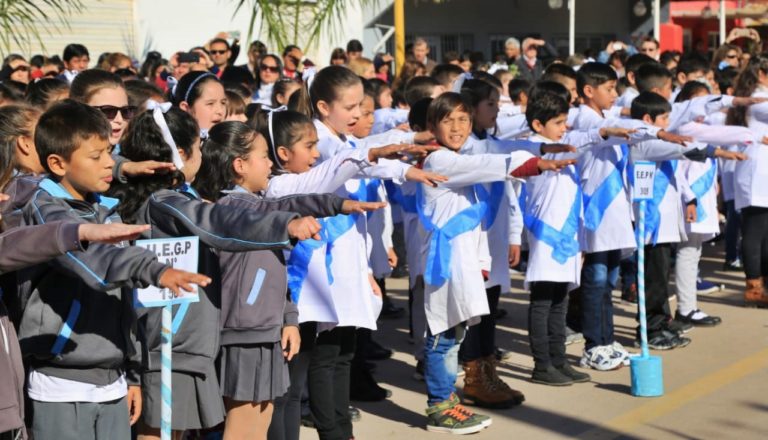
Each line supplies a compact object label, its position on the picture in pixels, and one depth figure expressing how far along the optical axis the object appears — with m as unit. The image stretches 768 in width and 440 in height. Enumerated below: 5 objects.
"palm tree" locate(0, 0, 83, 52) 8.85
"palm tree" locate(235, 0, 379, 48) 11.55
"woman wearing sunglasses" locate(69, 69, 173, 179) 5.46
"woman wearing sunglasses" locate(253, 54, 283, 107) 10.97
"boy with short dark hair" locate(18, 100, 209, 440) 3.88
